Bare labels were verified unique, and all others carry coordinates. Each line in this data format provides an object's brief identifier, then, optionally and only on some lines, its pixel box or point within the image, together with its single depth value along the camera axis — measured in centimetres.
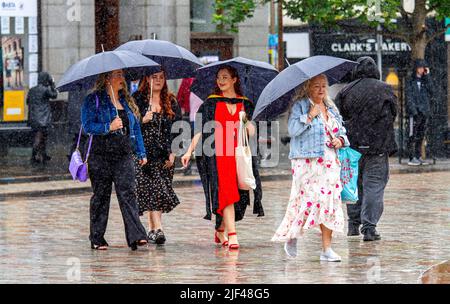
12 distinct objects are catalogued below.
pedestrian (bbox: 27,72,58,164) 2423
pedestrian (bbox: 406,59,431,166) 2398
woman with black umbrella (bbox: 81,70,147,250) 1256
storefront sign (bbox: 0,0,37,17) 2477
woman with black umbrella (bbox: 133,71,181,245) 1335
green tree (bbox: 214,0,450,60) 2397
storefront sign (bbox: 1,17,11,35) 2483
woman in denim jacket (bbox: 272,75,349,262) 1171
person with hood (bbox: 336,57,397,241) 1335
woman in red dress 1275
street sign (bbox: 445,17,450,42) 2685
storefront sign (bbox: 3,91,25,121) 2499
